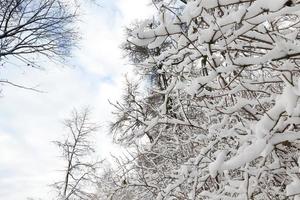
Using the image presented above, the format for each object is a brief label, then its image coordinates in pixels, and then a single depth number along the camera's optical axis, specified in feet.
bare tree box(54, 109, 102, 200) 57.62
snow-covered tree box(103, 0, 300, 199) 4.86
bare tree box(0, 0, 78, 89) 26.71
